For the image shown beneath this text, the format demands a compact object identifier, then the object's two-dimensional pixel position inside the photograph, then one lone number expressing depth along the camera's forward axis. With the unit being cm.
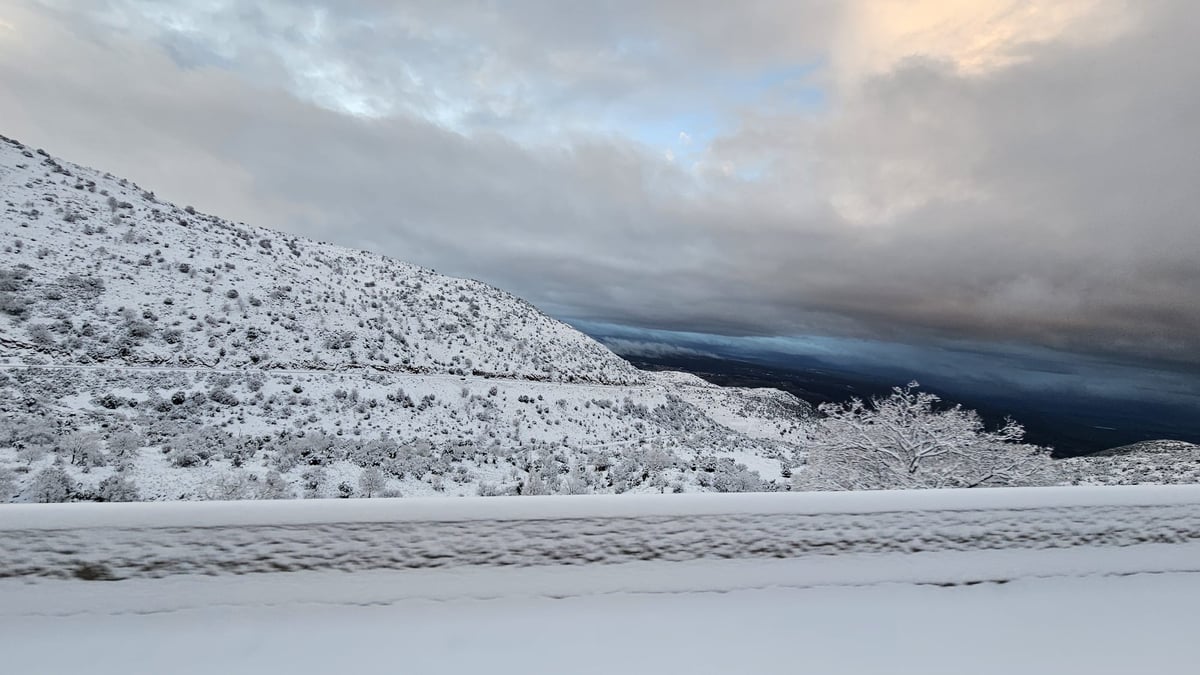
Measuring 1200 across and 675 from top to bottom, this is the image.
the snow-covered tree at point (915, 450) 1061
